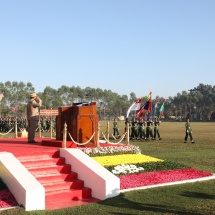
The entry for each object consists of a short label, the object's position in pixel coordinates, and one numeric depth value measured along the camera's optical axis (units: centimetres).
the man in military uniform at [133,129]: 2414
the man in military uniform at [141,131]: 2342
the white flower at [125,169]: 945
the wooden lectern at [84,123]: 1112
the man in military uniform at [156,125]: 2258
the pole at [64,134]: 982
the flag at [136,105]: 2654
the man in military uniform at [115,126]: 2489
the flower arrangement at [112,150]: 1045
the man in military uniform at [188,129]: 2066
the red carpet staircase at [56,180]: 758
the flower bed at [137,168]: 902
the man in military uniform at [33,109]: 1142
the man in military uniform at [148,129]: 2334
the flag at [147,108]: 2559
